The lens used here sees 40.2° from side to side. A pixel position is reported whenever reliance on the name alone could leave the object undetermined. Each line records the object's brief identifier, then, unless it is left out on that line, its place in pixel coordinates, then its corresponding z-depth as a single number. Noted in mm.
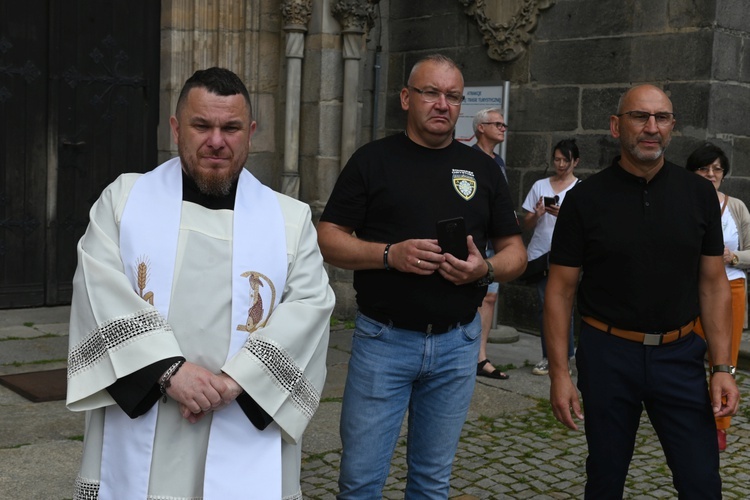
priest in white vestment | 2701
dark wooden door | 8117
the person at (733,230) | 5684
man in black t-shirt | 3408
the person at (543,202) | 7184
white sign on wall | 8500
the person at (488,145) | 6777
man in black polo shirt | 3461
